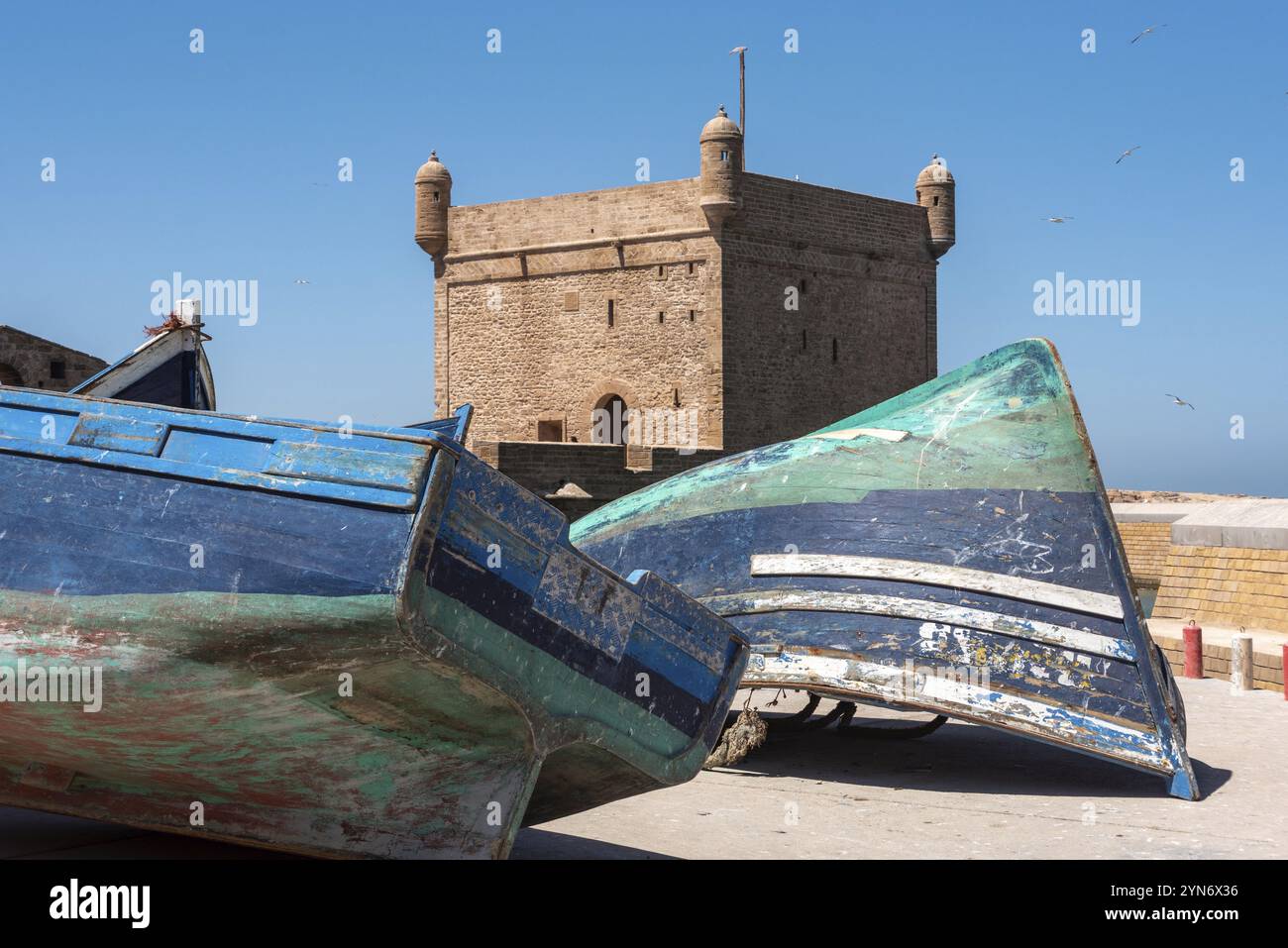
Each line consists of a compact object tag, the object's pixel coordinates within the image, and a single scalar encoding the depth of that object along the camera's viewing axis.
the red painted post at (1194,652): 13.12
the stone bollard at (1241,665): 12.27
